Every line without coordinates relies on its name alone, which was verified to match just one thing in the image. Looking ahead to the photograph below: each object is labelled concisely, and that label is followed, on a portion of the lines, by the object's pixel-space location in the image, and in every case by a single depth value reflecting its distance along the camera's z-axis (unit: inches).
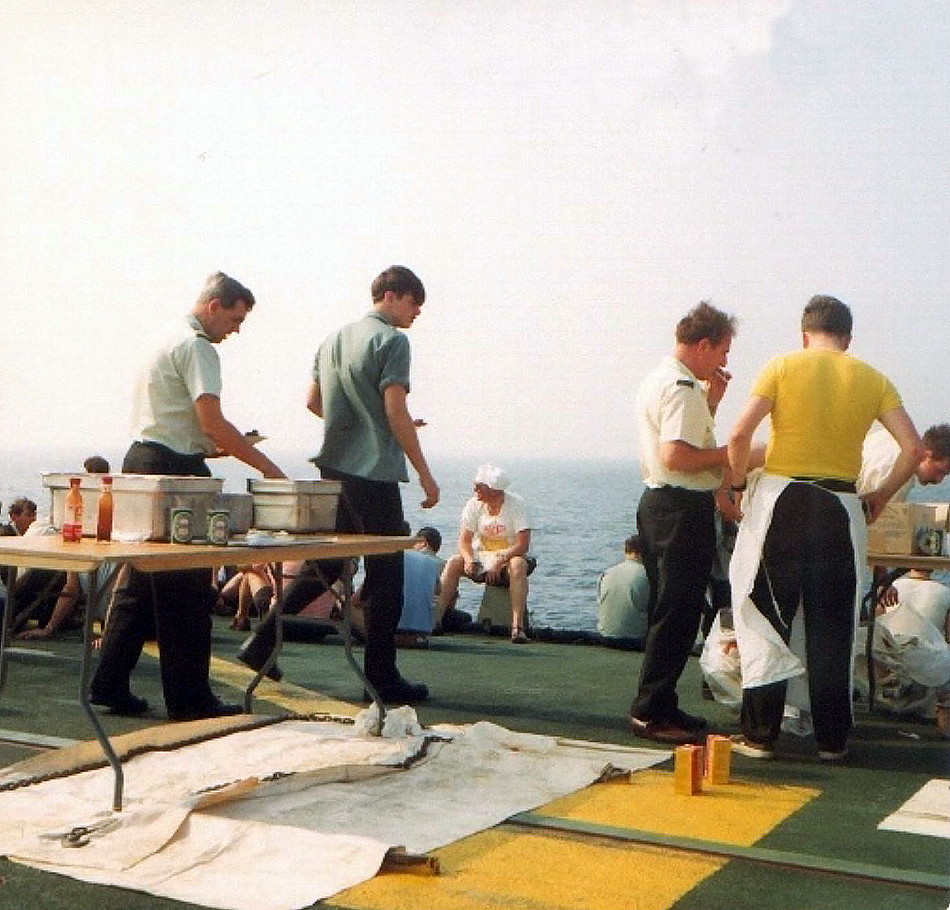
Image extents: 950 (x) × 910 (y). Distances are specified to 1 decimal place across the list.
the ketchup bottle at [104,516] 173.2
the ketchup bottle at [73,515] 172.1
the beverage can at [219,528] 173.9
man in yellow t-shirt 204.4
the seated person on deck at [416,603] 336.2
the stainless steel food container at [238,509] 183.8
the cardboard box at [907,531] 236.5
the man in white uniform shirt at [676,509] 211.5
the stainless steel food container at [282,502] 194.1
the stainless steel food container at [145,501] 173.2
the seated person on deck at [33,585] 319.9
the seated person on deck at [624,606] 344.2
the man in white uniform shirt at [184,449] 210.7
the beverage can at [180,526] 171.5
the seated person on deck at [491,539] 381.7
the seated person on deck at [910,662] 247.8
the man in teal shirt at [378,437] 239.1
